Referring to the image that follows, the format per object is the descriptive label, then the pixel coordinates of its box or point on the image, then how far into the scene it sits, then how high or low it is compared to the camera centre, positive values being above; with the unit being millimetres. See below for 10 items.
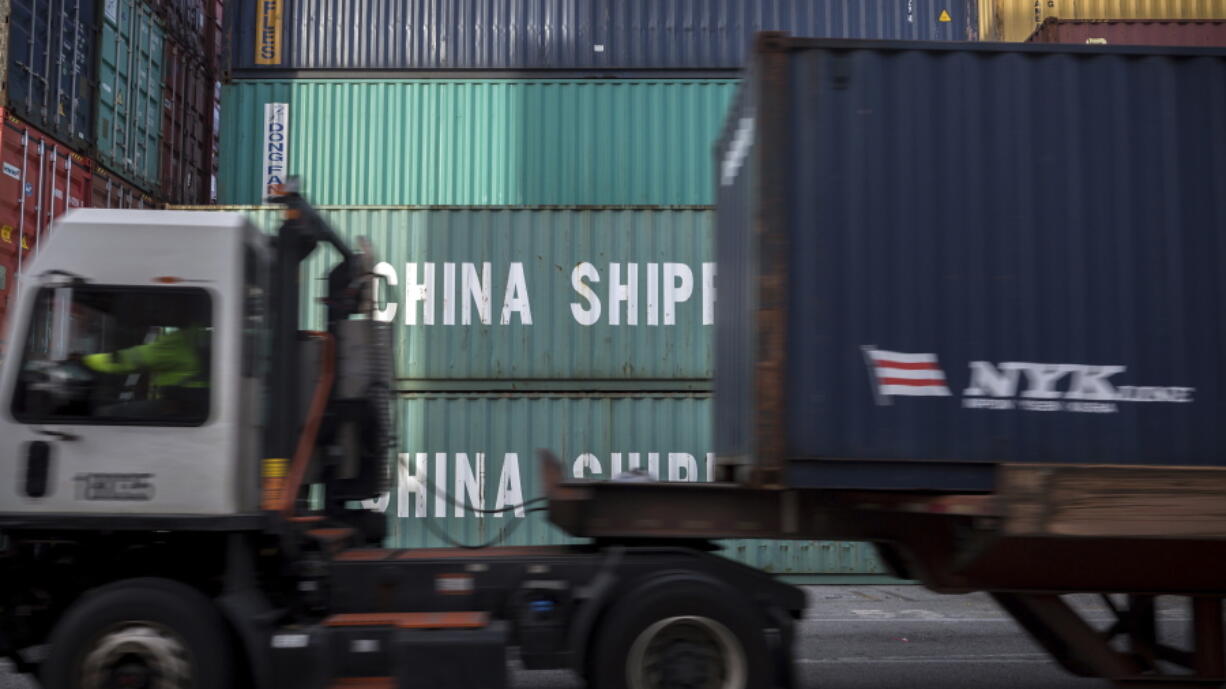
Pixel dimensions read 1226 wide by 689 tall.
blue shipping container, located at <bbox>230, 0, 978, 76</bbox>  16000 +6100
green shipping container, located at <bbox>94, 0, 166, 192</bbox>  13570 +4593
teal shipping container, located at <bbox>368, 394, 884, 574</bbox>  13445 -201
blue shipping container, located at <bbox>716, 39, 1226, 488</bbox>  5328 +888
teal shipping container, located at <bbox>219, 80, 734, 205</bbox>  15664 +4347
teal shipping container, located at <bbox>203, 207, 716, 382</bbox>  13758 +1783
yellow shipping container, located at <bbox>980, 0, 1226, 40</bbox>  16391 +6495
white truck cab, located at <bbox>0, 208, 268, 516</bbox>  5246 +292
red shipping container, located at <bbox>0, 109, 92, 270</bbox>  10969 +2728
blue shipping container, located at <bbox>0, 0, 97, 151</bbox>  11188 +4160
